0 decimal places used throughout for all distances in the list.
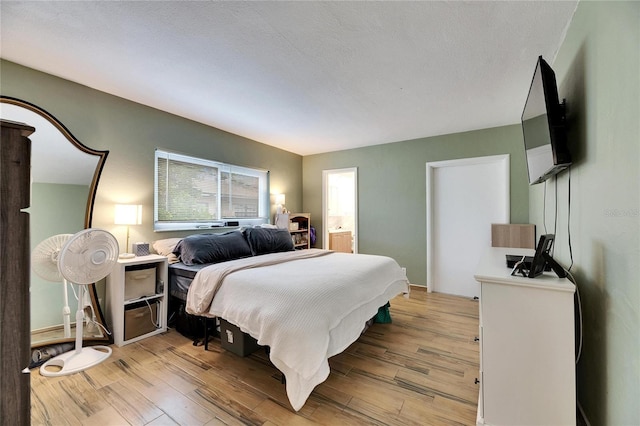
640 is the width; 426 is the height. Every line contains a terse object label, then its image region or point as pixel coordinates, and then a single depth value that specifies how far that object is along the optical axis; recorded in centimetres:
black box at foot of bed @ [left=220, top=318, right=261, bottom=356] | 224
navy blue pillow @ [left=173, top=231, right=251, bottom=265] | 288
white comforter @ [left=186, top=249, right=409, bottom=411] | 161
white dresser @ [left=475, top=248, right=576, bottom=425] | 134
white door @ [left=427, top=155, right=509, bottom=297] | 383
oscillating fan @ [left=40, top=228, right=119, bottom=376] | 210
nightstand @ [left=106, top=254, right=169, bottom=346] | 251
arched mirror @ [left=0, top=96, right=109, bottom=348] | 225
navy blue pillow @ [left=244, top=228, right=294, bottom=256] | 351
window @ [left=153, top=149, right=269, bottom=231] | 329
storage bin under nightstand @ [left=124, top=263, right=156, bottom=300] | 257
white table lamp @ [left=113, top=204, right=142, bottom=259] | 270
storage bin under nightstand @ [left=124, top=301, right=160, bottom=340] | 254
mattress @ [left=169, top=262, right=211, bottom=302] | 263
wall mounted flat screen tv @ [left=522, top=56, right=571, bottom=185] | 154
